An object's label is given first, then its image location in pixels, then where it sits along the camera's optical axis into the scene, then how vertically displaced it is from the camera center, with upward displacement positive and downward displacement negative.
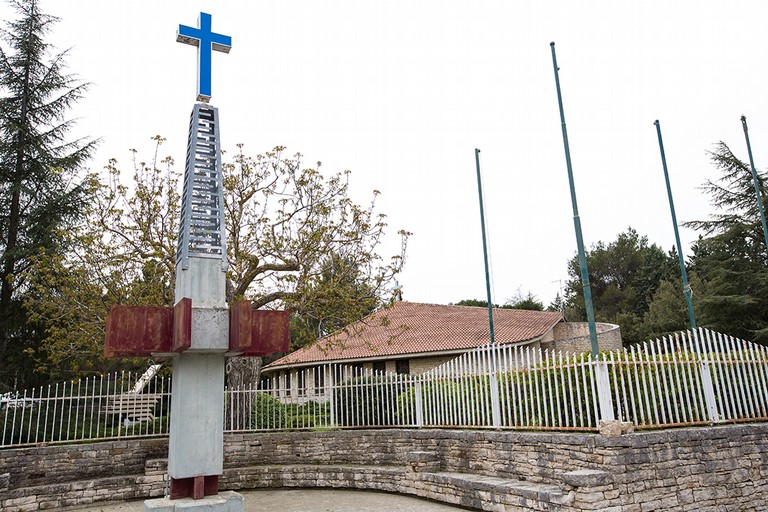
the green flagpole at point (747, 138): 12.11 +4.97
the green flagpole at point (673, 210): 10.55 +3.24
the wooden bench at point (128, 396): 11.38 +0.03
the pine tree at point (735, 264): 21.14 +4.08
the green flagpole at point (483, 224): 12.78 +3.69
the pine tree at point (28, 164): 16.70 +7.42
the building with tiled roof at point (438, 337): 22.05 +1.82
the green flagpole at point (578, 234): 8.39 +2.25
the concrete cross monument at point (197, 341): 5.51 +0.53
